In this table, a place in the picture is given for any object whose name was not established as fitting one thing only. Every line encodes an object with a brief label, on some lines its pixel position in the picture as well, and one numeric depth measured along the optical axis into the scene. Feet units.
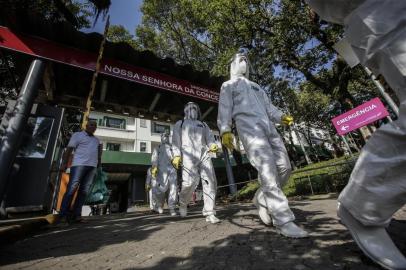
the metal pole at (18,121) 13.98
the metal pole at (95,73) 20.77
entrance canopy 18.74
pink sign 28.25
